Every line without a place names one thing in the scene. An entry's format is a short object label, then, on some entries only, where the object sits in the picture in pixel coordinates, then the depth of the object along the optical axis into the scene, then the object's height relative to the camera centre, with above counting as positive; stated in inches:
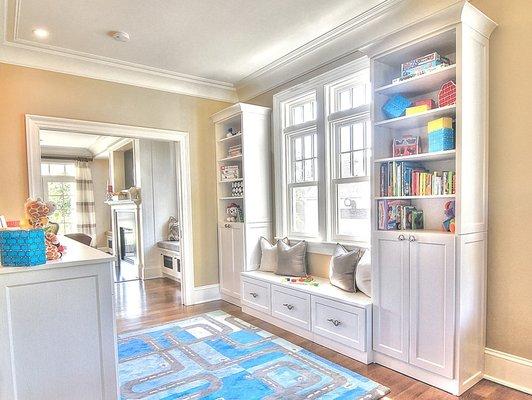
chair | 222.1 -29.7
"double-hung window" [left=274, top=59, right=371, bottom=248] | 127.0 +12.6
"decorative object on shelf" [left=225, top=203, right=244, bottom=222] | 170.9 -12.5
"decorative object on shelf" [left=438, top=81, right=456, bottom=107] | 88.4 +24.2
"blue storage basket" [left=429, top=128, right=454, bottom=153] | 89.9 +12.0
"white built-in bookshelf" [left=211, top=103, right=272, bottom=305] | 159.5 -1.2
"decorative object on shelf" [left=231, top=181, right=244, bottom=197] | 167.0 +0.1
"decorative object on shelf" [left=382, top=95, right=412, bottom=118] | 101.5 +24.3
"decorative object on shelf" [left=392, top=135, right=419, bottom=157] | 100.1 +11.9
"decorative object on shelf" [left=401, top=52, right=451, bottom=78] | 92.4 +34.2
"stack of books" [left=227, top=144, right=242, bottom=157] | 168.2 +20.1
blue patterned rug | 89.3 -55.3
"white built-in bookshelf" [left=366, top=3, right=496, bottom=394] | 85.0 -15.4
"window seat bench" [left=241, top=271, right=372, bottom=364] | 104.9 -45.5
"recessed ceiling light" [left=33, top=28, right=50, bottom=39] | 117.5 +58.4
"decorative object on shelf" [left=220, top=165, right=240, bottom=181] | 171.7 +9.1
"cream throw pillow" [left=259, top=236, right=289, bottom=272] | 153.0 -32.1
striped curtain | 343.3 -7.9
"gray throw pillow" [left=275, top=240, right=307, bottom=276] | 142.0 -31.6
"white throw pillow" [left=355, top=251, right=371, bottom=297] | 111.5 -30.5
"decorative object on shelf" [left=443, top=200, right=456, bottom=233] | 93.6 -8.9
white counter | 63.1 -27.5
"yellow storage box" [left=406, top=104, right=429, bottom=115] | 94.5 +21.7
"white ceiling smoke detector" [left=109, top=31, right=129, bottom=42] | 121.1 +58.2
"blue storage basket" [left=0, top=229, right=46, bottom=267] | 63.6 -10.1
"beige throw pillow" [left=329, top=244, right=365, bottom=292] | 117.0 -29.7
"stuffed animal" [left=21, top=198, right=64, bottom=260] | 69.9 -5.1
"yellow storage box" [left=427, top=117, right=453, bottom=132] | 90.0 +16.4
